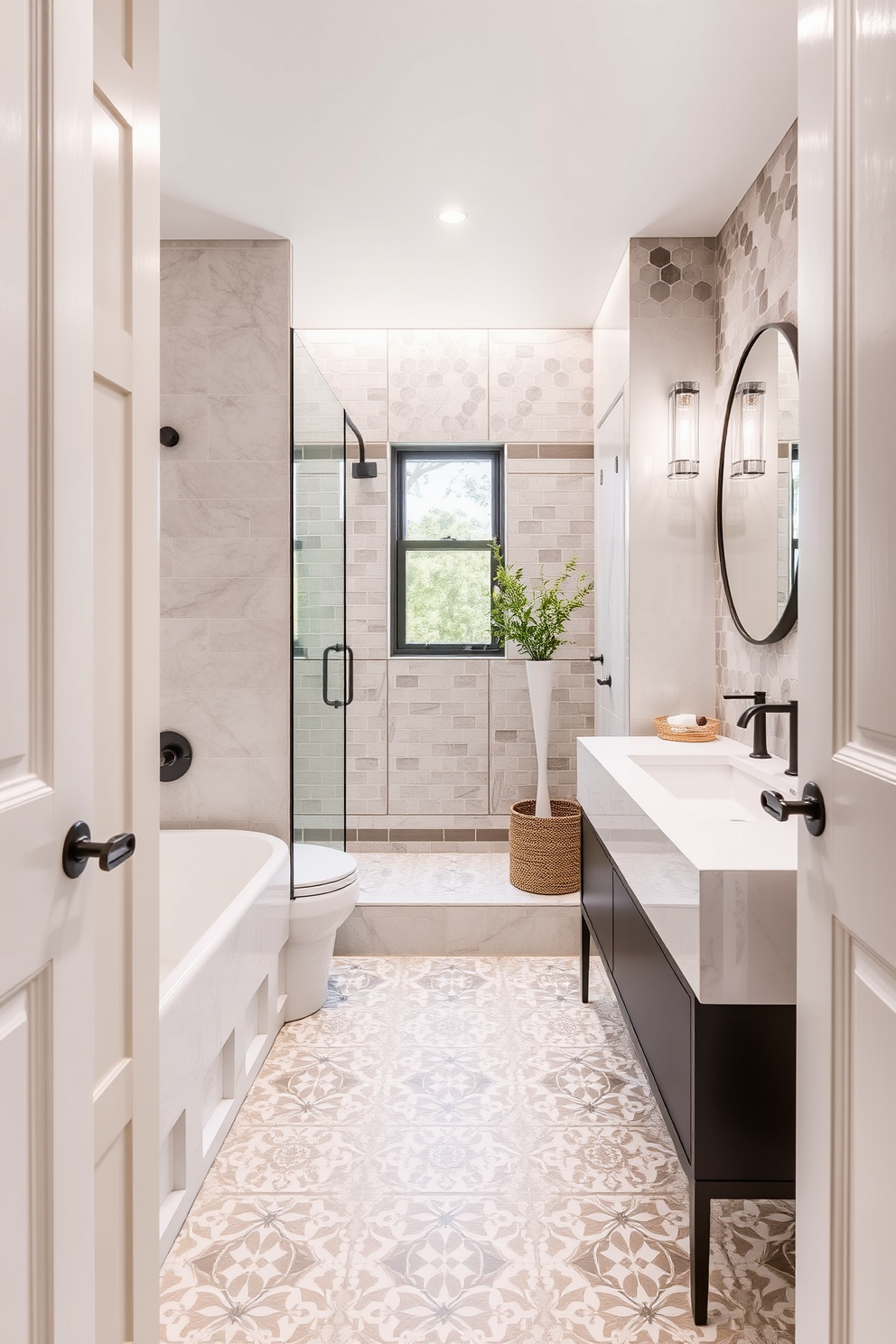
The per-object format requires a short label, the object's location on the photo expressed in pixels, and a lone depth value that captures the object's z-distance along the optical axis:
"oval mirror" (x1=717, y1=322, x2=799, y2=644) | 2.21
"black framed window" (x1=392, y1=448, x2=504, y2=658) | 3.97
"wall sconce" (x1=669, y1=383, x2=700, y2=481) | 2.75
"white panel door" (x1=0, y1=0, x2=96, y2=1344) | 0.73
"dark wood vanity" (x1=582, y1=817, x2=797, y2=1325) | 1.36
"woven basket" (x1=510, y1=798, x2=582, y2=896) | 3.23
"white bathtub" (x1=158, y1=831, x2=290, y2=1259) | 1.65
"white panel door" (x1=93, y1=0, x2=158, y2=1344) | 1.05
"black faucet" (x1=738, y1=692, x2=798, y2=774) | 1.77
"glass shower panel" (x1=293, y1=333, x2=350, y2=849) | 2.72
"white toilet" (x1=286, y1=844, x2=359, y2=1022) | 2.61
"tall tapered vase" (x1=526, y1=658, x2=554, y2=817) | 3.39
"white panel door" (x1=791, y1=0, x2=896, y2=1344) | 0.83
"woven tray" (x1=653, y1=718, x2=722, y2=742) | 2.65
